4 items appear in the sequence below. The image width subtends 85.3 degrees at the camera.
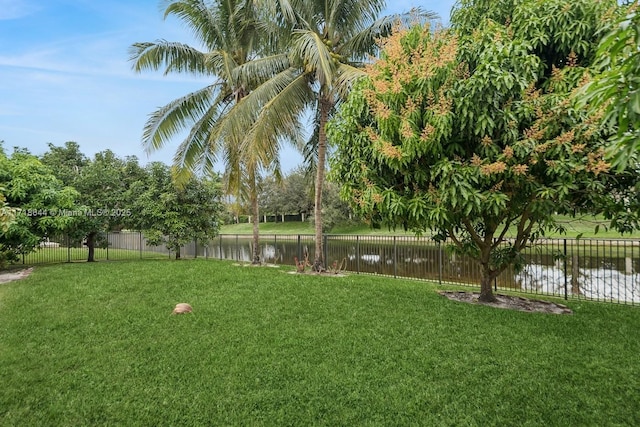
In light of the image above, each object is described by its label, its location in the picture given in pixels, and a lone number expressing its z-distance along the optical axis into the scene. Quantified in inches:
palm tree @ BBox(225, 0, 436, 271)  312.5
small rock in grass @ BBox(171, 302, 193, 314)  219.1
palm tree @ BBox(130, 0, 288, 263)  389.4
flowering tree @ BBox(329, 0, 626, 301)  162.9
